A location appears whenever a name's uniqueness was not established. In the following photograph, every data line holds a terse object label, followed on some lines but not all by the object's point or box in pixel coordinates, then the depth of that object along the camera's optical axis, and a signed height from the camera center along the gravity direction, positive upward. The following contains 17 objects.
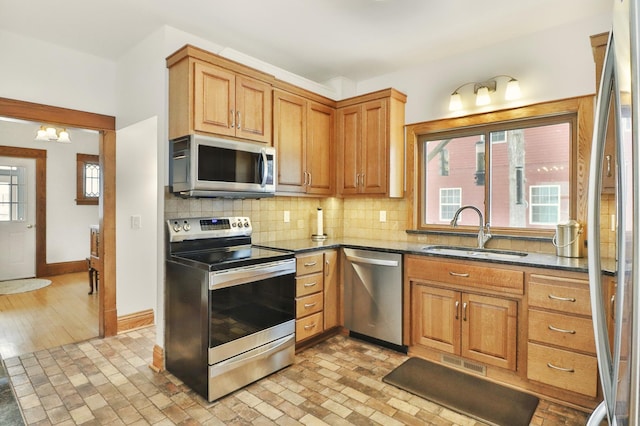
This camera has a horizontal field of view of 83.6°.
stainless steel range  2.23 -0.66
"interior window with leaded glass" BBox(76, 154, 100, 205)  6.14 +0.57
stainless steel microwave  2.43 +0.32
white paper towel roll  3.63 -0.12
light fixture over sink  2.82 +0.98
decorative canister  2.44 -0.20
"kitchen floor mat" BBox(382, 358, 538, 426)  2.10 -1.18
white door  5.50 -0.08
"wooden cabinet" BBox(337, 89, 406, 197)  3.33 +0.65
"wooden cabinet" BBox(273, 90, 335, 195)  3.14 +0.63
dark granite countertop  2.24 -0.31
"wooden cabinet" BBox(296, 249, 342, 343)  2.91 -0.71
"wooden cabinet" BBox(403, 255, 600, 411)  2.12 -0.77
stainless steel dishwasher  2.91 -0.71
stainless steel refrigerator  0.53 -0.02
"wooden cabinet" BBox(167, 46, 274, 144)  2.45 +0.84
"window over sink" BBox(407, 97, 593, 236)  2.70 +0.37
